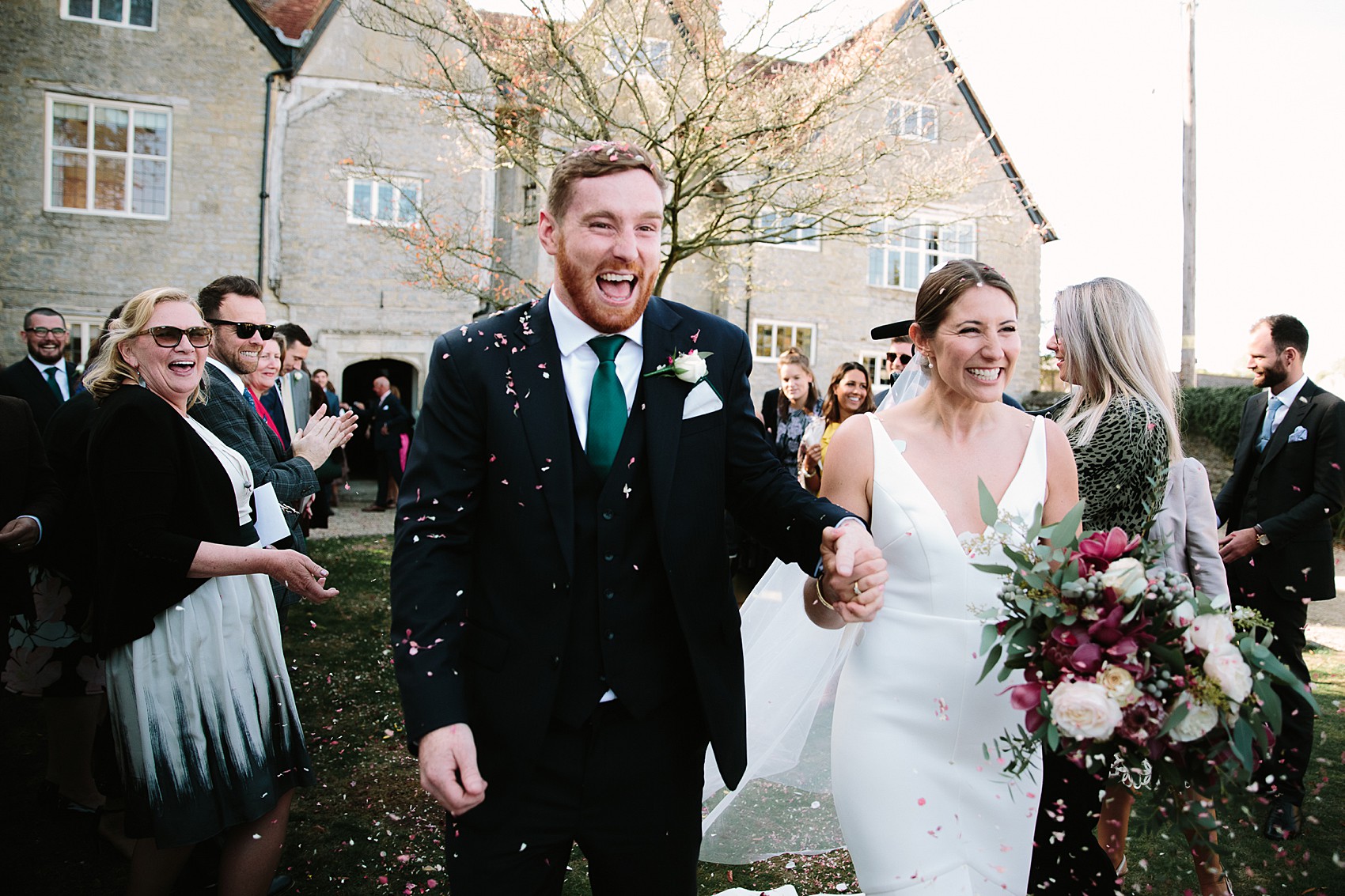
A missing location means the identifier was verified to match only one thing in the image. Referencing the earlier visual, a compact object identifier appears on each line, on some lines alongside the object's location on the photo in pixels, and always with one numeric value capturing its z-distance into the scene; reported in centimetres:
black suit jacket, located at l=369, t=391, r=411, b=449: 1440
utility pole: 1511
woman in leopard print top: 313
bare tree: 882
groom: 207
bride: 250
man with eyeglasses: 701
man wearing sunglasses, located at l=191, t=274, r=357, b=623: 348
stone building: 1653
